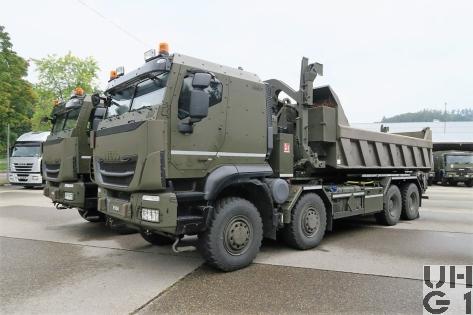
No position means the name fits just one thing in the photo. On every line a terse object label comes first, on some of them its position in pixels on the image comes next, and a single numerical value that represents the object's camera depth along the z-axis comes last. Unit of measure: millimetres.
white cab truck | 19109
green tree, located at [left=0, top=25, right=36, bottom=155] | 21964
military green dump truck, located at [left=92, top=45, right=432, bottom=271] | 4719
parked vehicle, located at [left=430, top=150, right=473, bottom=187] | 24281
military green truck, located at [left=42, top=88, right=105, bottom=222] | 7809
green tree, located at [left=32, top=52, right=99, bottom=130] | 27344
